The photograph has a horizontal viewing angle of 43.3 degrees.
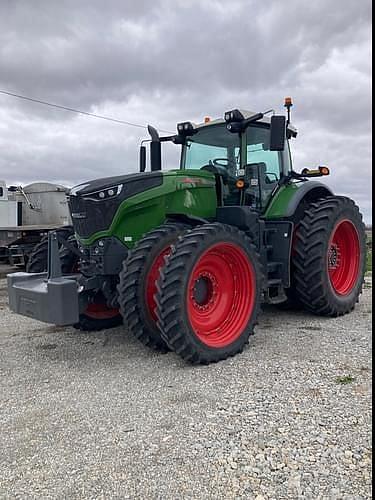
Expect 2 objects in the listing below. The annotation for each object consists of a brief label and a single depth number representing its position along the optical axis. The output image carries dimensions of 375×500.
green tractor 4.01
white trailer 11.20
